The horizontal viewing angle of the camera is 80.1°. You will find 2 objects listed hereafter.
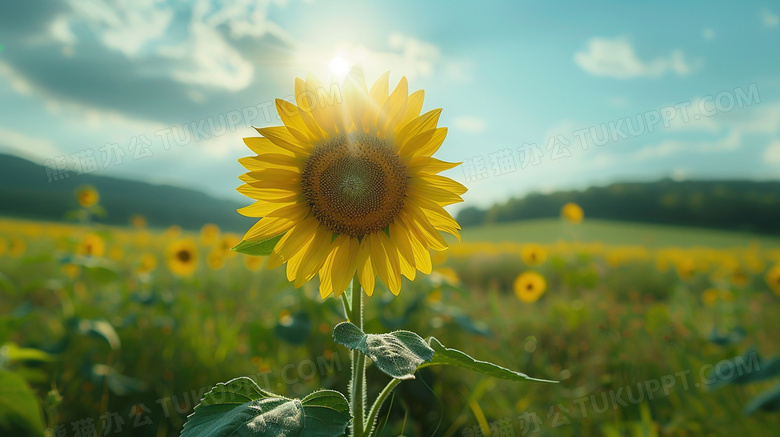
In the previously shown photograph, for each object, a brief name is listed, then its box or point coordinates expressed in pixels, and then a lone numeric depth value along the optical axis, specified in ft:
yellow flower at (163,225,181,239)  24.72
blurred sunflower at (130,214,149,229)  26.07
